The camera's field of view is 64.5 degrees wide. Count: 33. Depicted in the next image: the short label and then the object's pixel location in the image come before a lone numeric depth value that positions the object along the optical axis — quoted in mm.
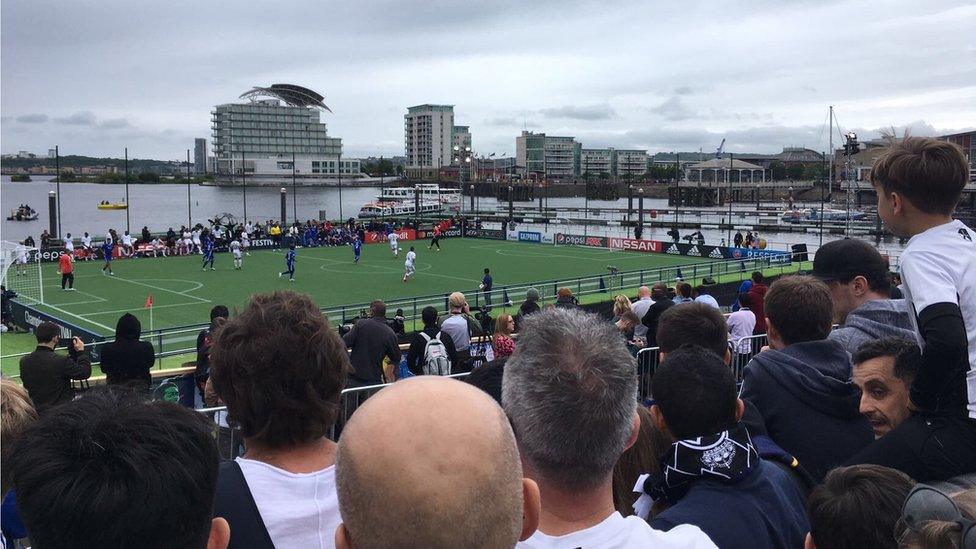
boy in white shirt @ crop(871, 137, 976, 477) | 3443
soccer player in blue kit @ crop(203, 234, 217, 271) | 39438
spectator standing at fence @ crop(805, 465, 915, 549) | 2738
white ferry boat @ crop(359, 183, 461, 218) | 115938
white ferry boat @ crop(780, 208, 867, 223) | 91188
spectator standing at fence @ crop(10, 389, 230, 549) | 2062
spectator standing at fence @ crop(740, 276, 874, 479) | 4176
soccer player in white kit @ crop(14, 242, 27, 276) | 27875
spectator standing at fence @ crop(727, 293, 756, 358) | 11570
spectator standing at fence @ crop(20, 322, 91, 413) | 8173
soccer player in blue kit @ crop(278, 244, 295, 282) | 35625
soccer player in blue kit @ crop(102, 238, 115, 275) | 39312
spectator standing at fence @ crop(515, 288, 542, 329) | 15000
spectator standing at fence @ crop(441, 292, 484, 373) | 12648
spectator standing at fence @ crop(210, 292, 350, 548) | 2955
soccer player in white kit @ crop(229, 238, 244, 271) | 39869
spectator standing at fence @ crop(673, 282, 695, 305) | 14477
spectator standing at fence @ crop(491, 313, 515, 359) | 11355
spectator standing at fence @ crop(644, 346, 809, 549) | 3043
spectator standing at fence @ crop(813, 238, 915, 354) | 5043
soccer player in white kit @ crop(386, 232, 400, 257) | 45181
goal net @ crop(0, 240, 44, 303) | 27547
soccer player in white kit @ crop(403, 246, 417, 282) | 35969
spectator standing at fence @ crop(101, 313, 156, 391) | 10398
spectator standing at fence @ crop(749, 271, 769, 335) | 14039
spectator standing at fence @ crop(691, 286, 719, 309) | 22703
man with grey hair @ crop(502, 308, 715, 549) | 2465
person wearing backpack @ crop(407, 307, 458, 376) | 10867
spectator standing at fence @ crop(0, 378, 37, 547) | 3662
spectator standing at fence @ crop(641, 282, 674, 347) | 12105
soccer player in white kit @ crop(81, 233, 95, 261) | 43719
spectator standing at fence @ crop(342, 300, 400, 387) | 10250
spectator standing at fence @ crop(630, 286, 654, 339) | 13292
